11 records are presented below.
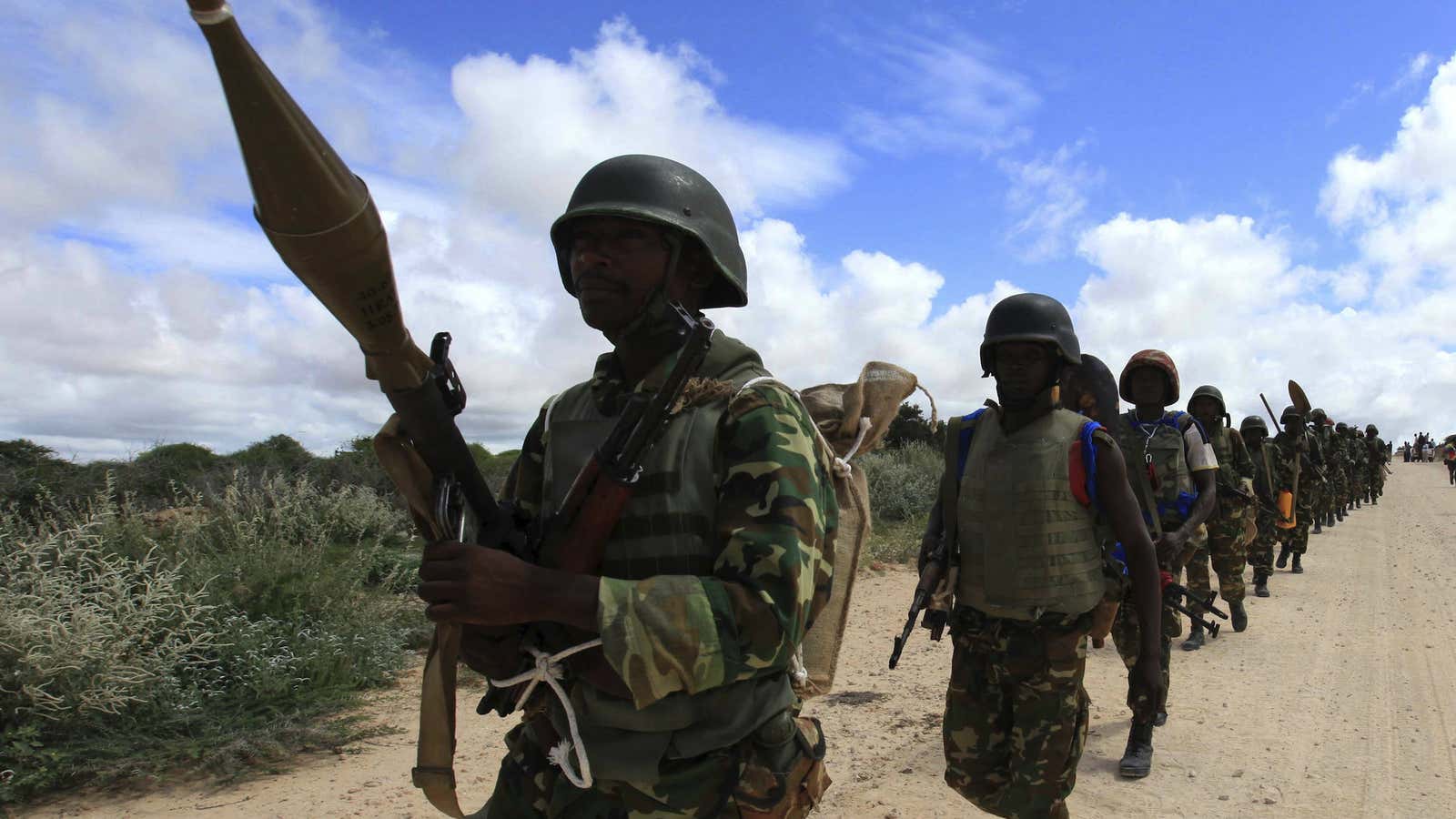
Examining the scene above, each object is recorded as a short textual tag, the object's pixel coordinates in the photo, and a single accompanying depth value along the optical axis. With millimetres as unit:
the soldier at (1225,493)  7172
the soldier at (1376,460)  23875
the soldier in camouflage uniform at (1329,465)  14023
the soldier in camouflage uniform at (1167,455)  5223
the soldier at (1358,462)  20016
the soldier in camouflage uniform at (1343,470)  16719
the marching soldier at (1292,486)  11211
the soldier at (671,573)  1428
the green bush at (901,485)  15234
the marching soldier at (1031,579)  3123
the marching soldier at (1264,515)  9750
